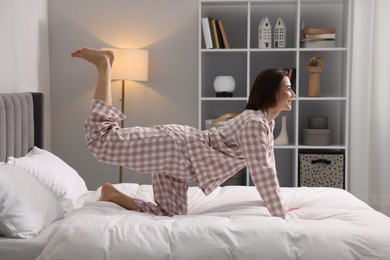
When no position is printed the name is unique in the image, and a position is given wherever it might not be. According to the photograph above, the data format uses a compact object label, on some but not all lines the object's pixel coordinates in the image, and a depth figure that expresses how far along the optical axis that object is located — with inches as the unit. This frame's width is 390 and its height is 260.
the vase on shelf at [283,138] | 178.5
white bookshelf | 183.5
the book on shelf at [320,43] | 175.8
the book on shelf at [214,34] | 176.4
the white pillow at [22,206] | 94.5
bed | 86.3
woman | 109.0
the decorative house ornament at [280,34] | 176.6
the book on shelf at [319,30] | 174.7
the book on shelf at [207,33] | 175.7
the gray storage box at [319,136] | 176.9
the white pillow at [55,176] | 120.1
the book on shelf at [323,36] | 175.3
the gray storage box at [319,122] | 179.5
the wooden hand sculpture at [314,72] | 177.6
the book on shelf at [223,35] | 176.6
